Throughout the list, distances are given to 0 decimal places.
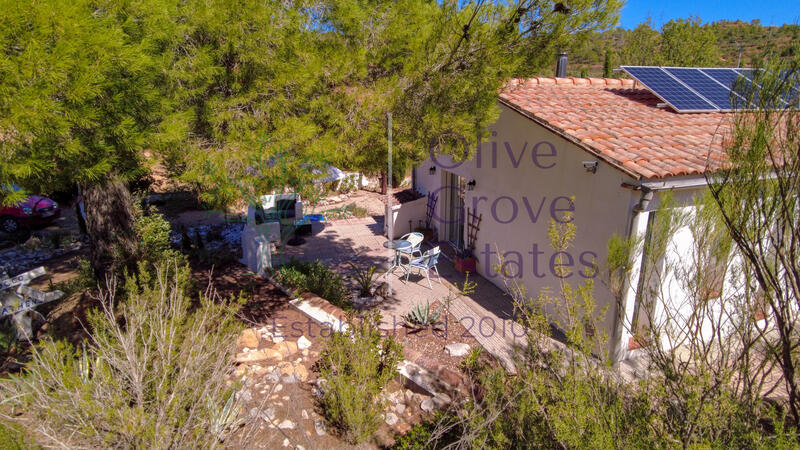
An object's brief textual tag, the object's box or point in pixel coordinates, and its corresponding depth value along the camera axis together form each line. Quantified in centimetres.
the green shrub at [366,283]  766
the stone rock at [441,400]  461
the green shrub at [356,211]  1343
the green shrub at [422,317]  656
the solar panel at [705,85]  753
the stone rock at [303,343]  551
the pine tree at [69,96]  303
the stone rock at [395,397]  467
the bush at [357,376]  388
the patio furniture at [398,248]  881
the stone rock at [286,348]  536
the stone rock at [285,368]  496
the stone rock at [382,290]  776
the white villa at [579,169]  532
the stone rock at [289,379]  478
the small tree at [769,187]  302
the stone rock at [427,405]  457
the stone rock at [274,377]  478
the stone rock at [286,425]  411
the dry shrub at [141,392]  300
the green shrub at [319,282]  705
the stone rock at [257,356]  514
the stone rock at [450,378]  497
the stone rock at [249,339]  549
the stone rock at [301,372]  487
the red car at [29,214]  1153
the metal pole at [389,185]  574
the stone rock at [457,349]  598
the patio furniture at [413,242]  909
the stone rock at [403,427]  421
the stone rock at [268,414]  411
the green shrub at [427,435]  371
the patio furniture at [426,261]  816
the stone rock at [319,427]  407
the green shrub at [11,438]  303
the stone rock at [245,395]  396
